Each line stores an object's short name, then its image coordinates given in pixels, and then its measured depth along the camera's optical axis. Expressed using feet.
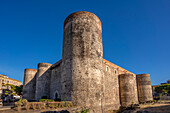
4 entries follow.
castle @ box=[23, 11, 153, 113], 42.86
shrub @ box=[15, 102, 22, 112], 30.94
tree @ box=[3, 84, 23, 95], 141.22
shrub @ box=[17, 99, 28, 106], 33.73
